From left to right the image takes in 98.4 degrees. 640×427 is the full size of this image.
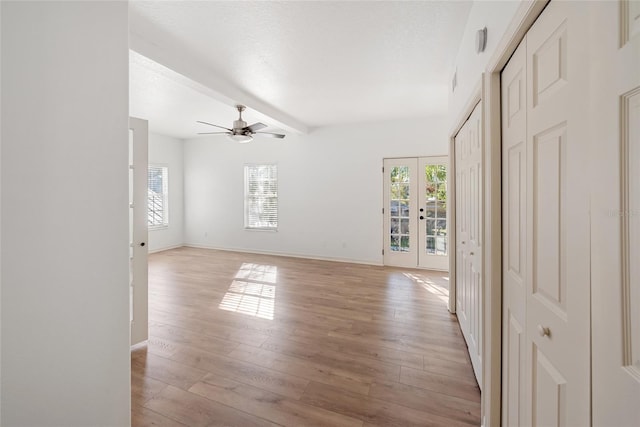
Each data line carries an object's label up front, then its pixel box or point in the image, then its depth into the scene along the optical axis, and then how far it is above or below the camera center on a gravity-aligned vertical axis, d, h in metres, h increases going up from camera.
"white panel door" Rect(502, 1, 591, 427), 0.77 -0.05
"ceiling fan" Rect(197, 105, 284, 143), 4.08 +1.24
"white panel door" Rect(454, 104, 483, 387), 1.96 -0.16
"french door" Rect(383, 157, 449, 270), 5.09 -0.01
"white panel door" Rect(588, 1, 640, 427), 0.57 -0.01
